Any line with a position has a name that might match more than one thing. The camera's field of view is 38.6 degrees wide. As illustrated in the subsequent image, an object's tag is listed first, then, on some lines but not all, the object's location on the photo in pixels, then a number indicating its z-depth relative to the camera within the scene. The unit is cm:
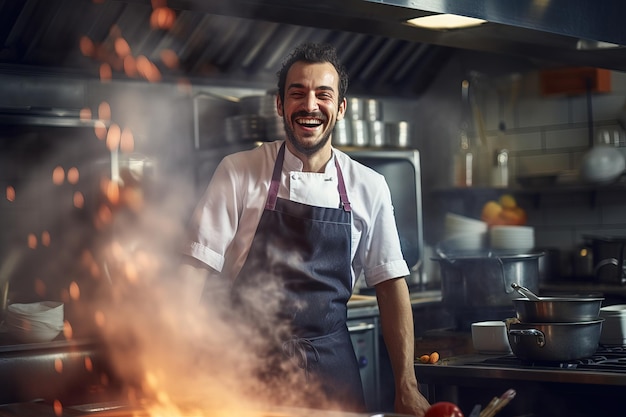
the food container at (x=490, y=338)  281
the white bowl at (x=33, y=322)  358
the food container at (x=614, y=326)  287
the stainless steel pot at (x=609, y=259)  479
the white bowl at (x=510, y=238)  493
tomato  174
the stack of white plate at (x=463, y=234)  494
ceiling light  240
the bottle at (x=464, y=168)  568
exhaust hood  231
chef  280
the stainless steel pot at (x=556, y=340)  252
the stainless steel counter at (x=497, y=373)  236
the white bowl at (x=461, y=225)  507
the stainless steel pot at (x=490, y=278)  331
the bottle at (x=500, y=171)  553
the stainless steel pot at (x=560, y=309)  253
